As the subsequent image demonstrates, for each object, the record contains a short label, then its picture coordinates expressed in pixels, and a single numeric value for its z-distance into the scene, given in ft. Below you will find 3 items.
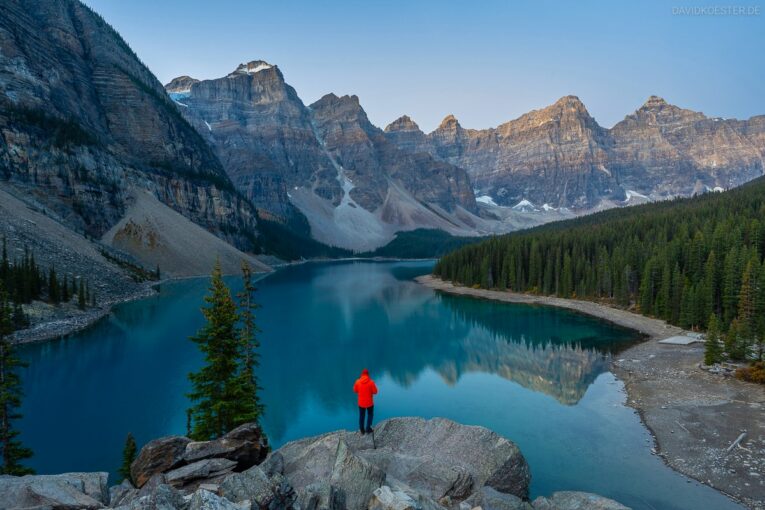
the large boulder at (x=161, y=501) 28.66
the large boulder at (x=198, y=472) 38.60
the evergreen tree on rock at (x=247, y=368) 66.54
